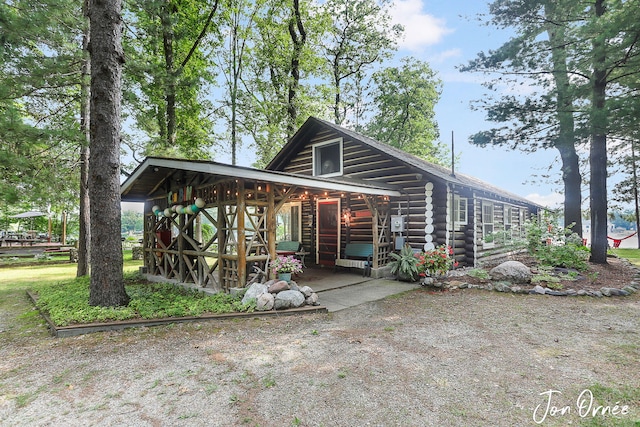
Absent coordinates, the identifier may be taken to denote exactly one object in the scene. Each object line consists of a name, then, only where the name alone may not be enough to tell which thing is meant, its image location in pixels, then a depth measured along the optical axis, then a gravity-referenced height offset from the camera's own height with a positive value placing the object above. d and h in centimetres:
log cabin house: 657 +26
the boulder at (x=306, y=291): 604 -155
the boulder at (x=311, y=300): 594 -170
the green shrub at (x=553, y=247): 879 -103
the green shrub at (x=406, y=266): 835 -146
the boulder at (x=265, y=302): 554 -163
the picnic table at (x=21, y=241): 1592 -140
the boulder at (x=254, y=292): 572 -151
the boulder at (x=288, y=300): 564 -163
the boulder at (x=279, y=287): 596 -145
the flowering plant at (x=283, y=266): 646 -110
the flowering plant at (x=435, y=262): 802 -128
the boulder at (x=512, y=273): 757 -153
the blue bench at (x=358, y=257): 938 -144
